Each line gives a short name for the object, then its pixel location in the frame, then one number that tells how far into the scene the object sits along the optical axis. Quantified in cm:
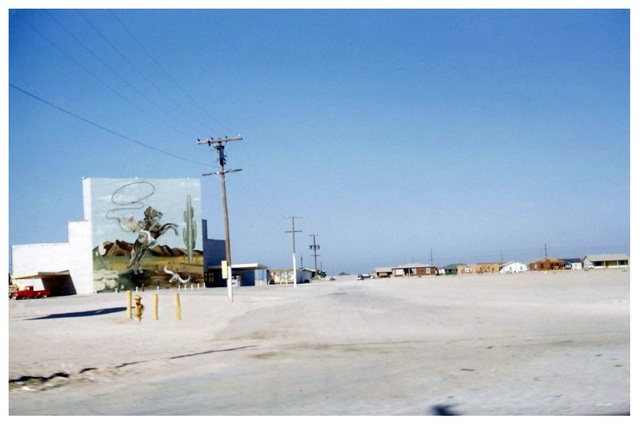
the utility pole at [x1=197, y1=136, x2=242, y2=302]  3479
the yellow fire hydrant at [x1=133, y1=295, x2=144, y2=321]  2195
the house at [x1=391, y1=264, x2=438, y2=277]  14675
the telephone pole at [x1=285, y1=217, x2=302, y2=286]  7381
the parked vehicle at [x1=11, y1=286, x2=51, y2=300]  5819
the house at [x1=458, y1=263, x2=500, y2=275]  14962
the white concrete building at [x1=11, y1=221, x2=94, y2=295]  6838
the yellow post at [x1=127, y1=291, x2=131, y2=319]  2316
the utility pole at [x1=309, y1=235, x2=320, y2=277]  12270
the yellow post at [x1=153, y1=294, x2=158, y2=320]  2269
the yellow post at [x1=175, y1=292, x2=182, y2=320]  2239
